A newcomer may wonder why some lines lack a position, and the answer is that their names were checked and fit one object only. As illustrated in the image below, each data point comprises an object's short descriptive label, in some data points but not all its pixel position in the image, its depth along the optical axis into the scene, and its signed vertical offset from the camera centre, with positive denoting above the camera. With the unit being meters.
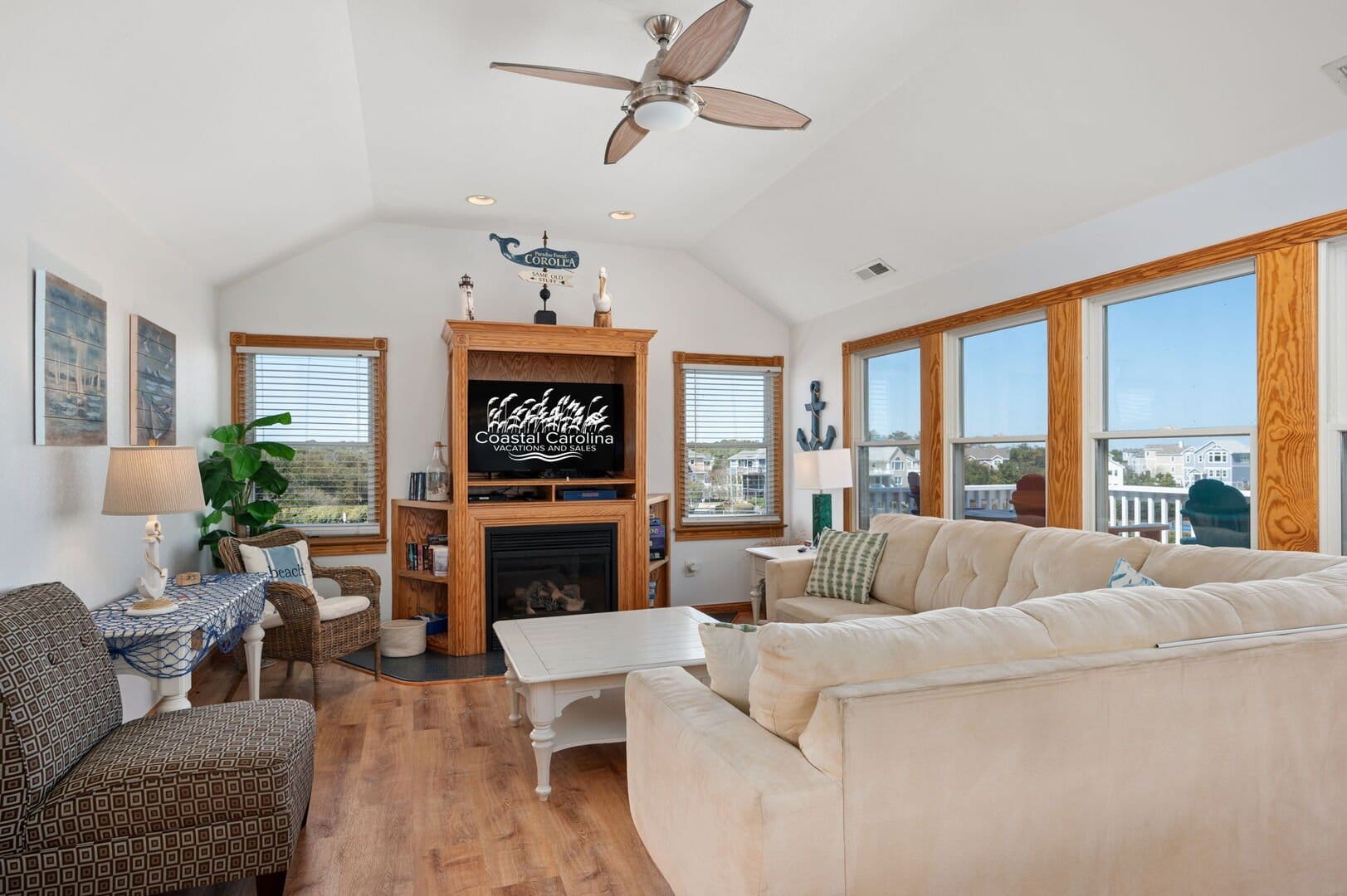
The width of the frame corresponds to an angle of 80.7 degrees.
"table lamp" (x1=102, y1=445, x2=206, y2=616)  2.82 -0.15
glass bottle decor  5.16 -0.22
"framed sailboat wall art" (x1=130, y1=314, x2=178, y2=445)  3.45 +0.31
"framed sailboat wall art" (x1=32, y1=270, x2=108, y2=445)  2.57 +0.30
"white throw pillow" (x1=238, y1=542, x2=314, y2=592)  4.14 -0.61
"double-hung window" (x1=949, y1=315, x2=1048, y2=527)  4.17 +0.12
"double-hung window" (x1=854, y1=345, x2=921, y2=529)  5.12 +0.07
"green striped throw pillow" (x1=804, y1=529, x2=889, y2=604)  4.14 -0.64
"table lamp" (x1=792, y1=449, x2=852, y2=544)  5.05 -0.15
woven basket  4.92 -1.19
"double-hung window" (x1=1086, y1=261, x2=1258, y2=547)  3.16 +0.16
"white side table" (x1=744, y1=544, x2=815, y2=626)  5.11 -0.78
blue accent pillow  2.58 -0.44
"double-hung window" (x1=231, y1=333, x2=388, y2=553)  5.20 +0.13
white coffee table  2.94 -0.86
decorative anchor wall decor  5.95 +0.14
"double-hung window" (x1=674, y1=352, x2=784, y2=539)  6.12 +0.01
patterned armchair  1.85 -0.82
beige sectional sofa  1.46 -0.62
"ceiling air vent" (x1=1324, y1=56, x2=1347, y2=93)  2.44 +1.16
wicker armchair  3.96 -0.94
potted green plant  4.33 -0.17
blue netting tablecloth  2.54 -0.60
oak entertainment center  4.92 -0.39
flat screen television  5.24 +0.13
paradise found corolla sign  5.30 +1.28
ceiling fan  2.23 +1.18
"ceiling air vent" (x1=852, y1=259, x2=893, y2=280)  4.83 +1.10
